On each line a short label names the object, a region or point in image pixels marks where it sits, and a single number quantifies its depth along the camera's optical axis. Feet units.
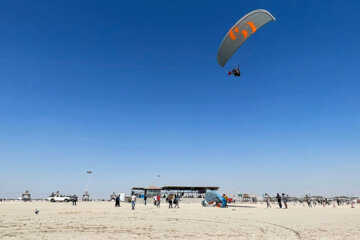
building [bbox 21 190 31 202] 178.61
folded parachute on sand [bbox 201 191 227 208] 95.67
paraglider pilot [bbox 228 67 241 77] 64.46
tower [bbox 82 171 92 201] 185.39
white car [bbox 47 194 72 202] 155.21
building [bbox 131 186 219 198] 173.37
